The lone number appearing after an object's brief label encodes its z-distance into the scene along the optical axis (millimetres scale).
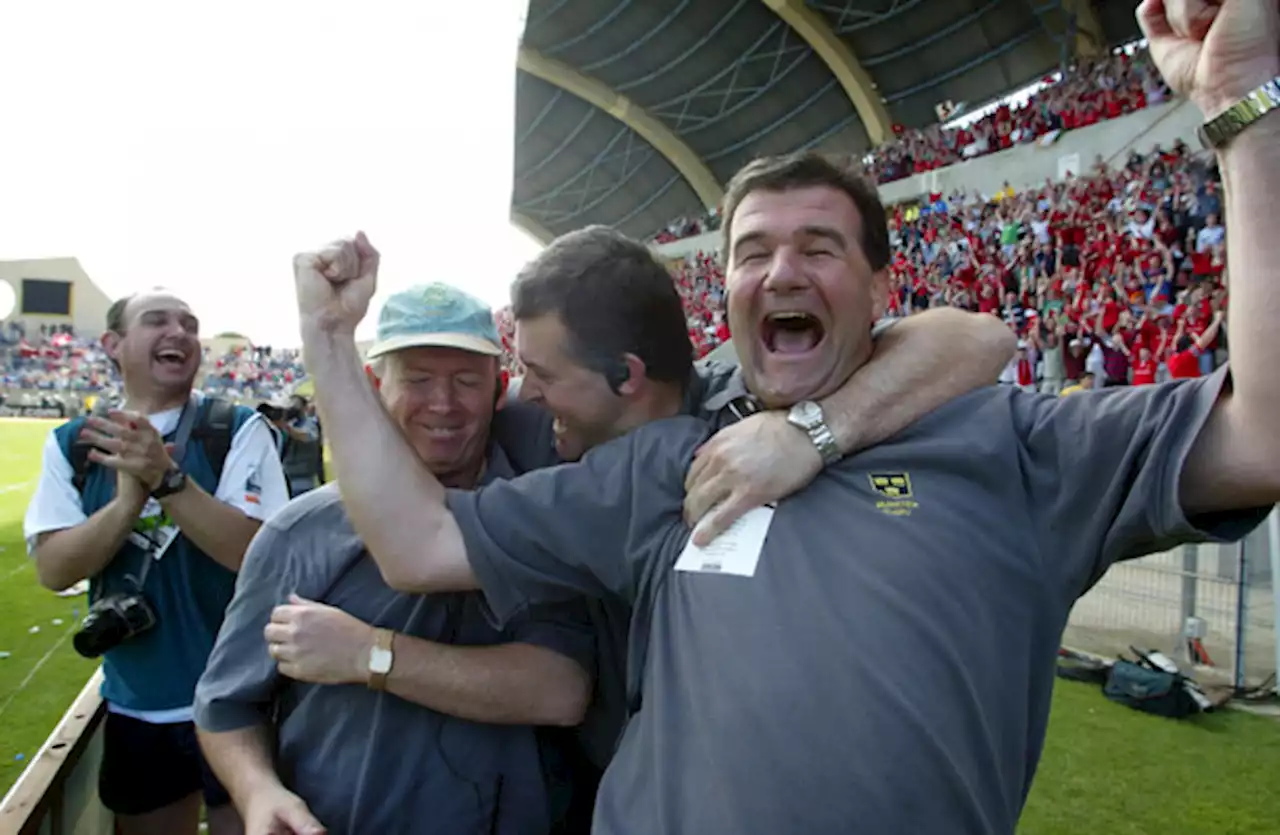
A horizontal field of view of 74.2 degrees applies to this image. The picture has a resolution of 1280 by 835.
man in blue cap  1765
